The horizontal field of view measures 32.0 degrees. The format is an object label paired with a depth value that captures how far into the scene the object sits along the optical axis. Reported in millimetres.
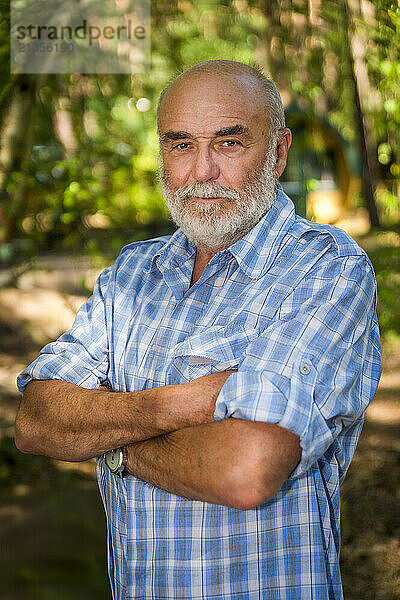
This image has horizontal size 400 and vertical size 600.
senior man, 1305
